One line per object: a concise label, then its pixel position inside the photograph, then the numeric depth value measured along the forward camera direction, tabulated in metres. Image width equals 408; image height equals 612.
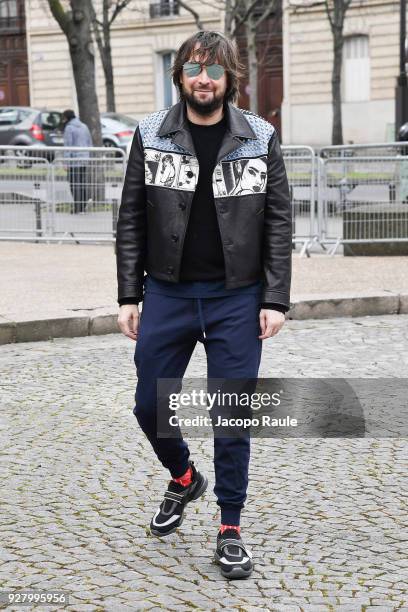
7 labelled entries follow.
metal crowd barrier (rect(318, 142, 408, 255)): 12.91
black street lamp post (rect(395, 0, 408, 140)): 22.91
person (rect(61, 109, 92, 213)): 14.33
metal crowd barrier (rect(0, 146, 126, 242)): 14.25
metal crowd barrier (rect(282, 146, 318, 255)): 13.34
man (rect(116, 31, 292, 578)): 4.16
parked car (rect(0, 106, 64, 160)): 30.86
